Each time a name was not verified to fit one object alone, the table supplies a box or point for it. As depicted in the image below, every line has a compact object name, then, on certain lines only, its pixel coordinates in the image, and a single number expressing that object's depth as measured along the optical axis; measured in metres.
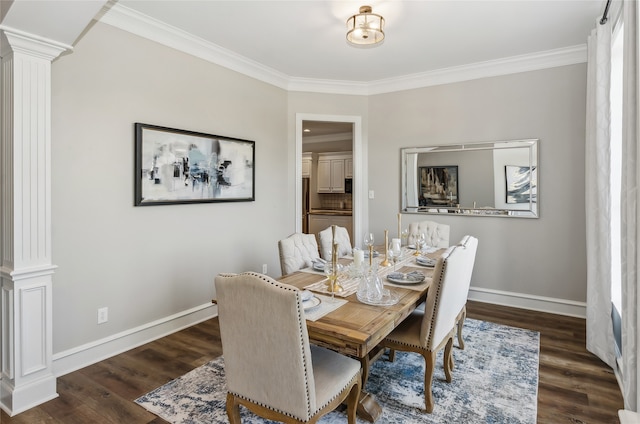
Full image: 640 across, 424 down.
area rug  2.08
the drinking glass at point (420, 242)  3.24
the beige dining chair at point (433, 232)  3.90
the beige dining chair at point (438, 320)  2.00
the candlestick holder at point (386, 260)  2.70
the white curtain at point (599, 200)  2.71
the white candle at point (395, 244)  2.99
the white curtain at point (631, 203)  1.66
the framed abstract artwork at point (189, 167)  3.05
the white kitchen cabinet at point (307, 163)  8.80
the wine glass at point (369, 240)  2.63
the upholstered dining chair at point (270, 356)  1.41
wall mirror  3.97
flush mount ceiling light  2.83
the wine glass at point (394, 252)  2.91
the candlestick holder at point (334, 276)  2.12
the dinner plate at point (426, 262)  2.87
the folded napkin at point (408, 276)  2.41
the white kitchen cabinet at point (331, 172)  8.48
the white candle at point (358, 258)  2.39
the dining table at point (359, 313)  1.61
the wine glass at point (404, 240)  4.05
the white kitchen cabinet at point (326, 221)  8.08
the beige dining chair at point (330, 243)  3.39
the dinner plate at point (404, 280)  2.34
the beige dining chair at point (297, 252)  2.89
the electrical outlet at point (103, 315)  2.80
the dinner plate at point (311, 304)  1.83
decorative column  2.12
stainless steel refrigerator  8.84
